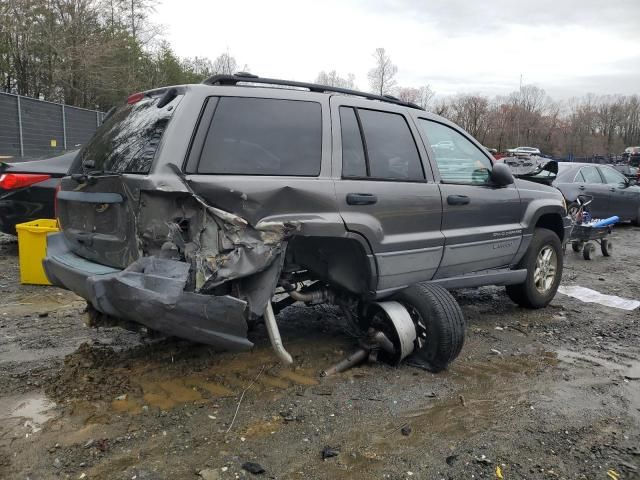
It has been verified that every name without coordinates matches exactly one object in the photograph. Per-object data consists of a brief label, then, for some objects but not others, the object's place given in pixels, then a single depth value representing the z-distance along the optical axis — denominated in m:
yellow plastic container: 5.82
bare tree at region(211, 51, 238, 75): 49.74
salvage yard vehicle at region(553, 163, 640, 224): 11.81
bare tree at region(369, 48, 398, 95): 51.03
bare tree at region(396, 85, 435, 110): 54.72
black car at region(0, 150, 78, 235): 6.71
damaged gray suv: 3.02
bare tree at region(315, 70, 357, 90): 51.34
